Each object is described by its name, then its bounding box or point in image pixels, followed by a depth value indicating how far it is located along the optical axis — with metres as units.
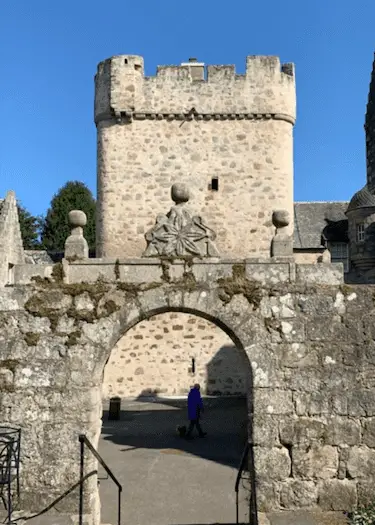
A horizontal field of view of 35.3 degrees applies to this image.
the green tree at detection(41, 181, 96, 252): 37.25
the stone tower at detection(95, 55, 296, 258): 19.09
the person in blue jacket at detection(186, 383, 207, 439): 13.32
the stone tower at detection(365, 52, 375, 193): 23.45
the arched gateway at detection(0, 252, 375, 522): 6.75
